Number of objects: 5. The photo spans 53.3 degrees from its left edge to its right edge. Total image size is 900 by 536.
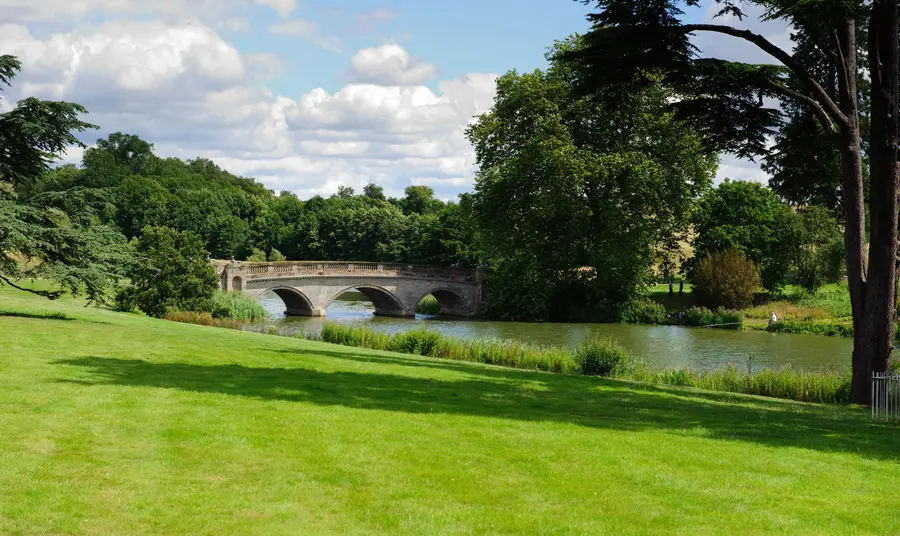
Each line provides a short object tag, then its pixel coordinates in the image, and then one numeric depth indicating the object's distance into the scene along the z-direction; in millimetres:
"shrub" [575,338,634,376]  22453
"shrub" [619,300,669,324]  50625
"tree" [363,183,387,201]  151500
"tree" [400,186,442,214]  122794
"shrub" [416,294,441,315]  61531
